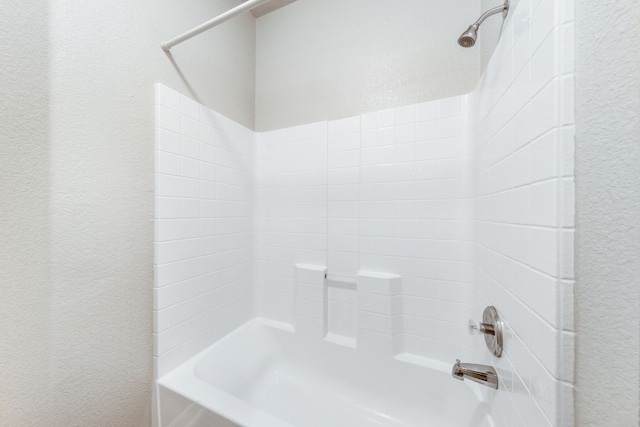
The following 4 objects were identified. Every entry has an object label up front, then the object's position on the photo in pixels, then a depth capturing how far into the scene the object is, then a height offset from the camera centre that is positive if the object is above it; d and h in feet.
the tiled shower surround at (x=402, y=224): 1.81 -0.18
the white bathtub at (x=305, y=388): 3.34 -2.92
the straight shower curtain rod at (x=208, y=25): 3.01 +2.53
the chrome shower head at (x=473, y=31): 2.84 +2.21
